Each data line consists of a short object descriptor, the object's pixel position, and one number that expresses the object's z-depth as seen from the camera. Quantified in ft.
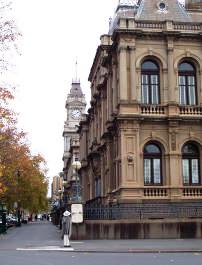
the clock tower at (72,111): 426.92
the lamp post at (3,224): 138.00
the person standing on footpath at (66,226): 75.50
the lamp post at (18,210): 210.30
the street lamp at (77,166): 96.21
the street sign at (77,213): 90.68
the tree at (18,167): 122.83
